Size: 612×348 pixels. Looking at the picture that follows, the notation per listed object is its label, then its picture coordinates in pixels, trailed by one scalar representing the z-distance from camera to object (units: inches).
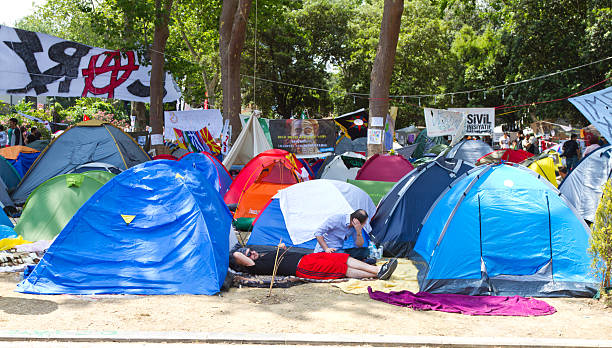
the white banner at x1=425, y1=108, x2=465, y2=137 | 707.4
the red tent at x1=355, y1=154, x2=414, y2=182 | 485.4
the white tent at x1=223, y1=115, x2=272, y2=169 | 576.0
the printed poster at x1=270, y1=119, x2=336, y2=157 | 594.9
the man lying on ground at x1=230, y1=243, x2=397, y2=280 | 292.8
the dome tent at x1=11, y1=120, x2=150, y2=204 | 521.0
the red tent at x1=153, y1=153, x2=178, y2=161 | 583.7
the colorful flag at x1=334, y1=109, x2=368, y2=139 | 661.9
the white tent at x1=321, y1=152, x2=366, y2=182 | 584.6
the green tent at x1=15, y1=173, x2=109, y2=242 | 344.8
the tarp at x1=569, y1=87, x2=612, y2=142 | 294.4
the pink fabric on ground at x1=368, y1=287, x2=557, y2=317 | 236.8
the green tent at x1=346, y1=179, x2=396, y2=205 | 426.3
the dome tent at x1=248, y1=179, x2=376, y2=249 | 326.6
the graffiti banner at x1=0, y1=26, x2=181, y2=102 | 669.3
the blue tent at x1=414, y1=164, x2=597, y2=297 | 265.9
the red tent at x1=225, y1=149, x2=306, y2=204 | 462.6
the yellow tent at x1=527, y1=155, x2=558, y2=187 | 518.6
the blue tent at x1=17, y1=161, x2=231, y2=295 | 260.4
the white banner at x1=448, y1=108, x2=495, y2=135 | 785.6
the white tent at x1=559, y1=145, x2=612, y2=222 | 397.0
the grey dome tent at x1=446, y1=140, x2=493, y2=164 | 641.0
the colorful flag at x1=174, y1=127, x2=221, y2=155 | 626.8
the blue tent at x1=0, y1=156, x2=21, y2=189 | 537.6
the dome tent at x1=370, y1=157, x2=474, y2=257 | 350.6
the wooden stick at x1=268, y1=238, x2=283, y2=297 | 260.2
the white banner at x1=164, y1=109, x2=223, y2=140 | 620.1
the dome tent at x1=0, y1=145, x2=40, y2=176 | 594.9
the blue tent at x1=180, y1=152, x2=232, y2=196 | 505.4
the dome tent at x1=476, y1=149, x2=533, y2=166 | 593.6
